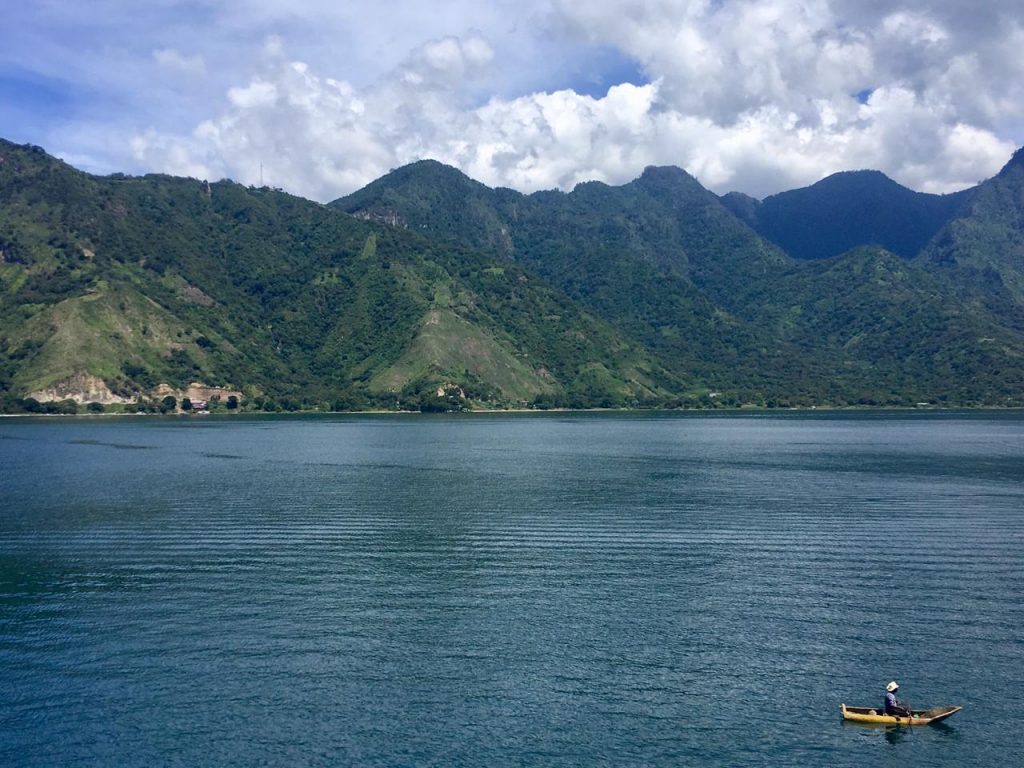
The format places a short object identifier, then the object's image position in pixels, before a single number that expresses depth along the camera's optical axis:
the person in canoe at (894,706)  46.88
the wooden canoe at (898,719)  46.69
